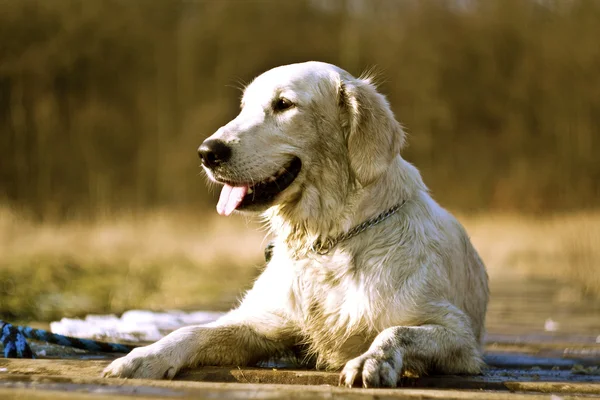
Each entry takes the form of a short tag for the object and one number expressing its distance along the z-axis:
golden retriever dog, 3.67
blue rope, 3.88
